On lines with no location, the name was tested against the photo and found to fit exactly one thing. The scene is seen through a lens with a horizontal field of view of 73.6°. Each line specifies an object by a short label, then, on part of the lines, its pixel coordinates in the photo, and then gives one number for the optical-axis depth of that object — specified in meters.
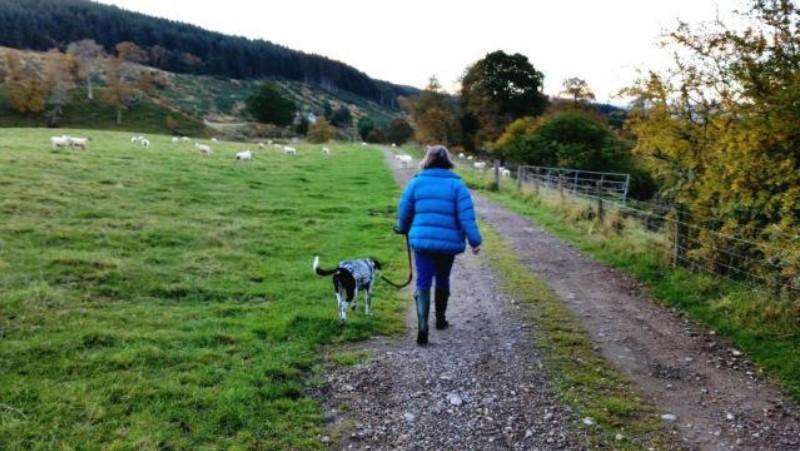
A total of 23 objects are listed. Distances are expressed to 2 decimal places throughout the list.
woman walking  6.62
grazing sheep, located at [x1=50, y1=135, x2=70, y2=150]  31.18
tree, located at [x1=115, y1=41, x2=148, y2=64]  131.88
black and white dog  7.47
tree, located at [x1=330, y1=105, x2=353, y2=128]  154.38
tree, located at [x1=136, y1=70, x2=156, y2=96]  110.47
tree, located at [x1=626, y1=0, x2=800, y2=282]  7.71
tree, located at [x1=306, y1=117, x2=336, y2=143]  92.38
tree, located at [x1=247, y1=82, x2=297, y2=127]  101.25
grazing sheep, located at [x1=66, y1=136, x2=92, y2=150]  32.34
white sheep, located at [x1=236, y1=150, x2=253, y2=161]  34.93
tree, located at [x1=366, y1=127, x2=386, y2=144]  118.38
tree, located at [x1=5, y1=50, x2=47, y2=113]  78.25
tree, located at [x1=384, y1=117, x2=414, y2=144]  111.87
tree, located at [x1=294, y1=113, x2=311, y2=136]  108.47
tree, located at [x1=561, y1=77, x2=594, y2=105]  62.47
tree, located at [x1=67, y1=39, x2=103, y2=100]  100.88
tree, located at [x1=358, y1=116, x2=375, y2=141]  123.50
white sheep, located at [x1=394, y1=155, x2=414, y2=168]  40.72
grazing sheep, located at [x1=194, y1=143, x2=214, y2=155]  38.62
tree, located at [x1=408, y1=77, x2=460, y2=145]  64.00
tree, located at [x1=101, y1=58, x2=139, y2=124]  91.06
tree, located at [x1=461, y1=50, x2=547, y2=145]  60.59
